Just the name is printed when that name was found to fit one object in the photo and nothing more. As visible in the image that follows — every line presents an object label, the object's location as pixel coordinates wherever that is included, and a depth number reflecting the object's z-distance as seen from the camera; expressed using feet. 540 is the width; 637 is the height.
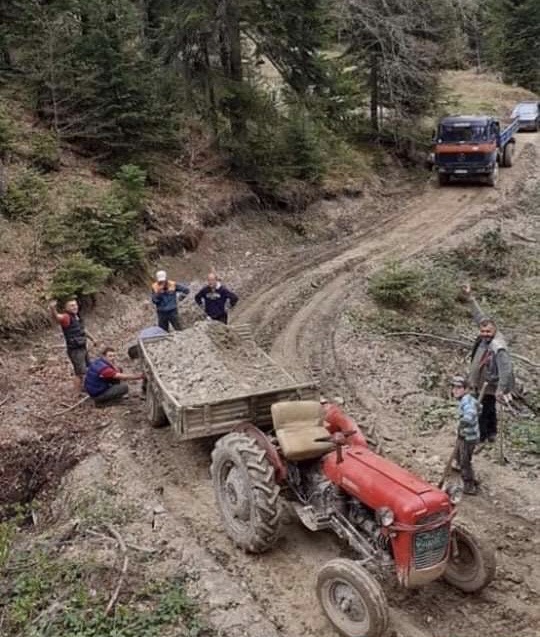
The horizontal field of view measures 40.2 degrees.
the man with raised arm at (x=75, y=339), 38.32
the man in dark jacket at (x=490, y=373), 31.94
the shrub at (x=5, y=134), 53.67
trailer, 29.45
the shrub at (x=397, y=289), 53.47
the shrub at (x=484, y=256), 61.82
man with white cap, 42.32
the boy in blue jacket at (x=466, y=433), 29.12
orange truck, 83.41
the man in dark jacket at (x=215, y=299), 43.57
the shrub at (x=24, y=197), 50.60
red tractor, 21.86
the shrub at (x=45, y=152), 57.36
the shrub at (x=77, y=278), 46.37
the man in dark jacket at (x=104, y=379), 36.73
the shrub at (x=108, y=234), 51.67
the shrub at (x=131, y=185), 55.72
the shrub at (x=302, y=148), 72.90
